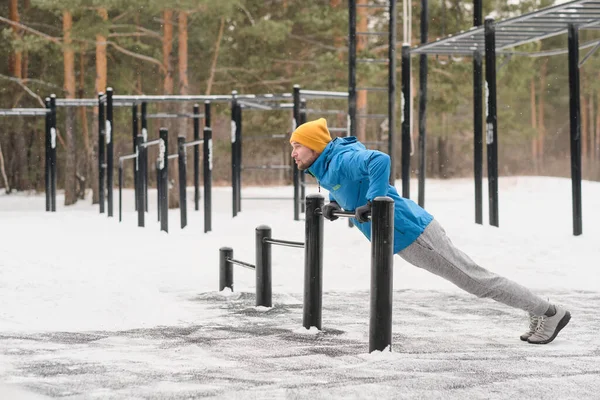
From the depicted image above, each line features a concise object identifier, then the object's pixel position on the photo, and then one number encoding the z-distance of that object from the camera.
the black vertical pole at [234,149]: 16.19
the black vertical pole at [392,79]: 13.78
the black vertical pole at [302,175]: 16.12
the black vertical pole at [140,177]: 14.29
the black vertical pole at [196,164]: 20.78
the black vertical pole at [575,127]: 12.07
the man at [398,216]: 5.59
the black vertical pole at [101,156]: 18.55
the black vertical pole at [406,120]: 14.07
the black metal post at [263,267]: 7.58
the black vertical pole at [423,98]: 15.36
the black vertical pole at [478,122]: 13.55
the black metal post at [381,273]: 5.40
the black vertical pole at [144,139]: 15.28
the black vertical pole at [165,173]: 13.41
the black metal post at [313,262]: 6.40
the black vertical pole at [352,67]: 13.77
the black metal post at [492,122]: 12.50
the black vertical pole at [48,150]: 19.33
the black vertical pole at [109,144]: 17.20
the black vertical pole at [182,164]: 13.43
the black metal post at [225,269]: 8.59
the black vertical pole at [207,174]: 13.48
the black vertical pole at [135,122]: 19.21
